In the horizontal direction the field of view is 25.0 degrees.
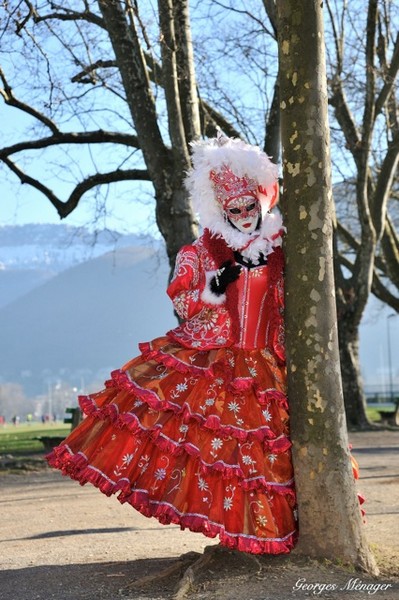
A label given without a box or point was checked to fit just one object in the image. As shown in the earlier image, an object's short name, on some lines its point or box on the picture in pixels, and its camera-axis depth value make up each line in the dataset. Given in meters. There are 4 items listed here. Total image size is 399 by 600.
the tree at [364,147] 15.19
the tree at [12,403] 71.50
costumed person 4.81
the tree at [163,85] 9.95
